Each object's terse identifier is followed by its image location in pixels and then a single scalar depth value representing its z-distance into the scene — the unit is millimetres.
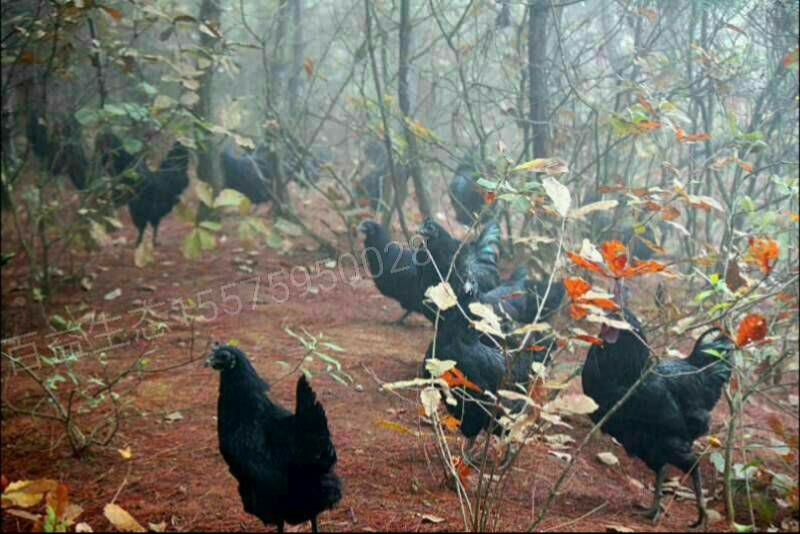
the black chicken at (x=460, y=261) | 4805
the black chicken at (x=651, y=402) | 4238
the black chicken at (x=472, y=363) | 4305
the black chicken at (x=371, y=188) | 8102
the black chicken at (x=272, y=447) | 3287
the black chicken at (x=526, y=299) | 5562
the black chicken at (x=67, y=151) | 8172
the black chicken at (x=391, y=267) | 6355
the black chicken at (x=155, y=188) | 7852
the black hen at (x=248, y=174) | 9305
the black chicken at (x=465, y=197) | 7902
